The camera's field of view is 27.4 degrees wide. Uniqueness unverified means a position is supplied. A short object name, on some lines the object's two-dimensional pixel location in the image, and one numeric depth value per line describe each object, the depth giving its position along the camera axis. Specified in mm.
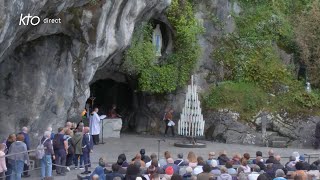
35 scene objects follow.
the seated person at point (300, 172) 12934
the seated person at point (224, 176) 13996
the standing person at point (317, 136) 26733
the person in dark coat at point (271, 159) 16409
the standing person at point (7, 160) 16906
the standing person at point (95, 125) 24953
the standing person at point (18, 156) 16625
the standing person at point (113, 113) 29509
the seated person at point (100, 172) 14712
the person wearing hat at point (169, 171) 14908
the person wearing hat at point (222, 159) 17031
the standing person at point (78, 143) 19019
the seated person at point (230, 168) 14877
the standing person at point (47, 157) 17531
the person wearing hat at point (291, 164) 16144
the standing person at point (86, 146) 19031
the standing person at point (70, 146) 18812
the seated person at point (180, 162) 16156
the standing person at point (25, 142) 17922
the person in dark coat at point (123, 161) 15465
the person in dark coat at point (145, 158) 16669
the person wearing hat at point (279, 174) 13859
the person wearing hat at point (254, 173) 14548
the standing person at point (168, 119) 28855
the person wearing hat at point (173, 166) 15188
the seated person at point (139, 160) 15544
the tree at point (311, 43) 29797
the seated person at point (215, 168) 14556
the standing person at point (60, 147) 18188
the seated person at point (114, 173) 14281
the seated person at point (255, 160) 16512
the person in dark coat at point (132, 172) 13758
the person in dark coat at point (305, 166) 15506
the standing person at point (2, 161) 15594
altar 28391
